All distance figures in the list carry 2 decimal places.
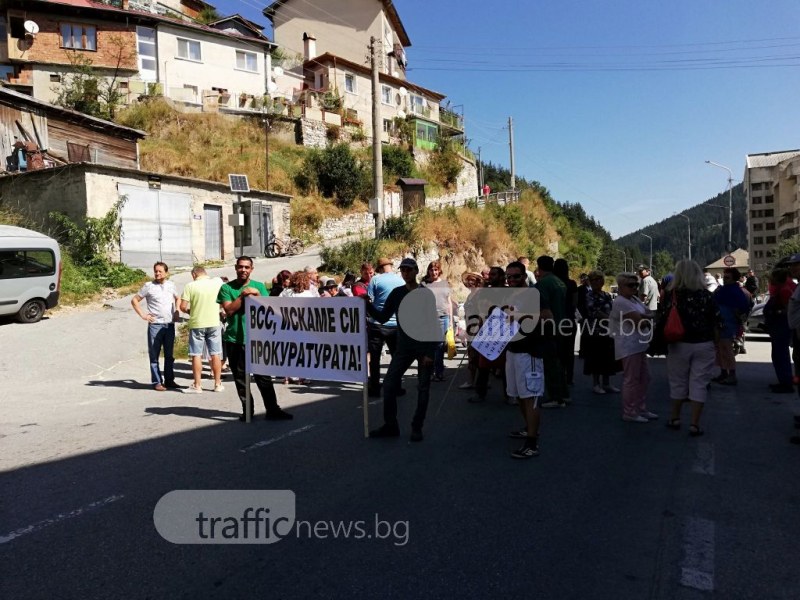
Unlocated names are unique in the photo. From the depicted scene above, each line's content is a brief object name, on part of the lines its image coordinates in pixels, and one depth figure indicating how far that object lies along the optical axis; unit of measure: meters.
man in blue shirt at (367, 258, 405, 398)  8.75
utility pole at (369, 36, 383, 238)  23.34
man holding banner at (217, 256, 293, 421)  7.24
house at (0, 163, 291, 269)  20.33
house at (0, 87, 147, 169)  27.19
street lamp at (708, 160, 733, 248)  33.45
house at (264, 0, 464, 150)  48.09
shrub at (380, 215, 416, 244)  27.73
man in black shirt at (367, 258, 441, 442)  6.30
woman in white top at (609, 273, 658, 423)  7.18
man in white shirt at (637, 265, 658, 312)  13.78
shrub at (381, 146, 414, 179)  44.62
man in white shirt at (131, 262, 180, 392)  9.48
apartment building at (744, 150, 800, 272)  98.00
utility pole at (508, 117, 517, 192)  54.72
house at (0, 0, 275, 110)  37.50
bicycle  27.47
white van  14.23
